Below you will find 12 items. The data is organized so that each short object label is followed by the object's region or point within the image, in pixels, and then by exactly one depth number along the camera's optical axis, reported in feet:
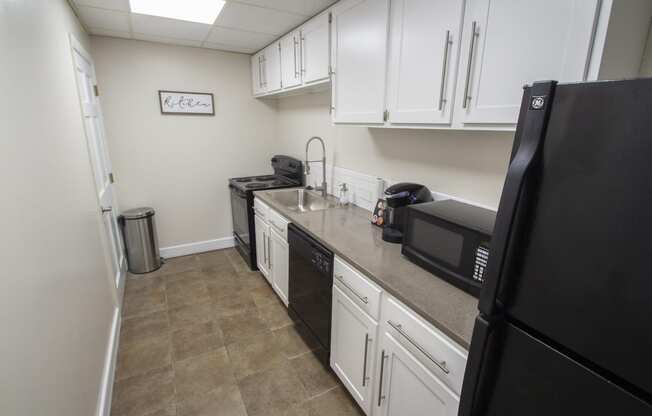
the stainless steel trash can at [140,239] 10.49
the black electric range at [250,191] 10.53
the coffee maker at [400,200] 5.91
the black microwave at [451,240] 3.90
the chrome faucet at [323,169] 9.44
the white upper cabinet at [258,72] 10.91
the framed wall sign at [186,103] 10.93
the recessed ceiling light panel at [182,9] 7.18
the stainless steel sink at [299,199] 9.67
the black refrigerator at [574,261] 1.76
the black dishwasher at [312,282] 5.97
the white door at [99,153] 7.57
